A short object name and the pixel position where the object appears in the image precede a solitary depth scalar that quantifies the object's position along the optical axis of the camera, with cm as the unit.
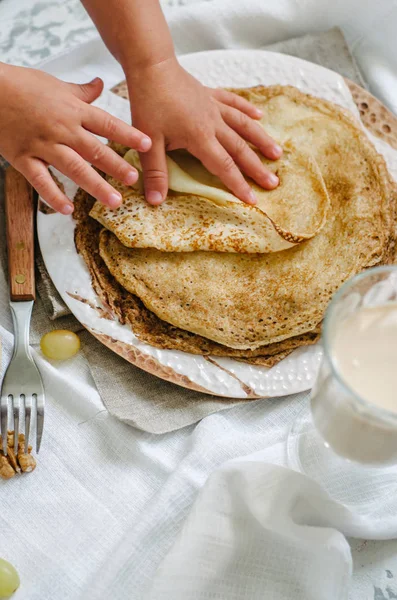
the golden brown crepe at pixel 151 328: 71
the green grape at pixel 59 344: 71
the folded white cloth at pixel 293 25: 83
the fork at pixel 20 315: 69
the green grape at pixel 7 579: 64
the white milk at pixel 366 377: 58
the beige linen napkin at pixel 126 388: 70
